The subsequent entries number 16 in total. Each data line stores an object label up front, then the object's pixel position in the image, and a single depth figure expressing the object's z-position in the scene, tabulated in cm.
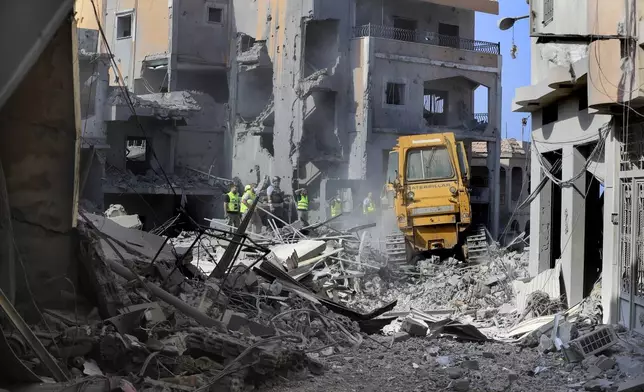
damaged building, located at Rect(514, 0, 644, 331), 1073
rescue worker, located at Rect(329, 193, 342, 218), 2727
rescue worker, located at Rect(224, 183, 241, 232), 2409
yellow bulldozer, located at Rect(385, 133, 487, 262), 1873
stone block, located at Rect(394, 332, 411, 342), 1070
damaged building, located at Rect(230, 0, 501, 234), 3144
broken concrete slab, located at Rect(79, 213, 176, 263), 1020
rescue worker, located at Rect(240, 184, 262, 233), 2281
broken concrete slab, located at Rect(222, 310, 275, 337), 870
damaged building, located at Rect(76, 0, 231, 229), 2995
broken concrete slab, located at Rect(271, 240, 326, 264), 1659
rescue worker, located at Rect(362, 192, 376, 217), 2522
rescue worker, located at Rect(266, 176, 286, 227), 2839
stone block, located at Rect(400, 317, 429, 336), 1117
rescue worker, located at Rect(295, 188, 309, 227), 2683
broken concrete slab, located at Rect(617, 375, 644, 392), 740
